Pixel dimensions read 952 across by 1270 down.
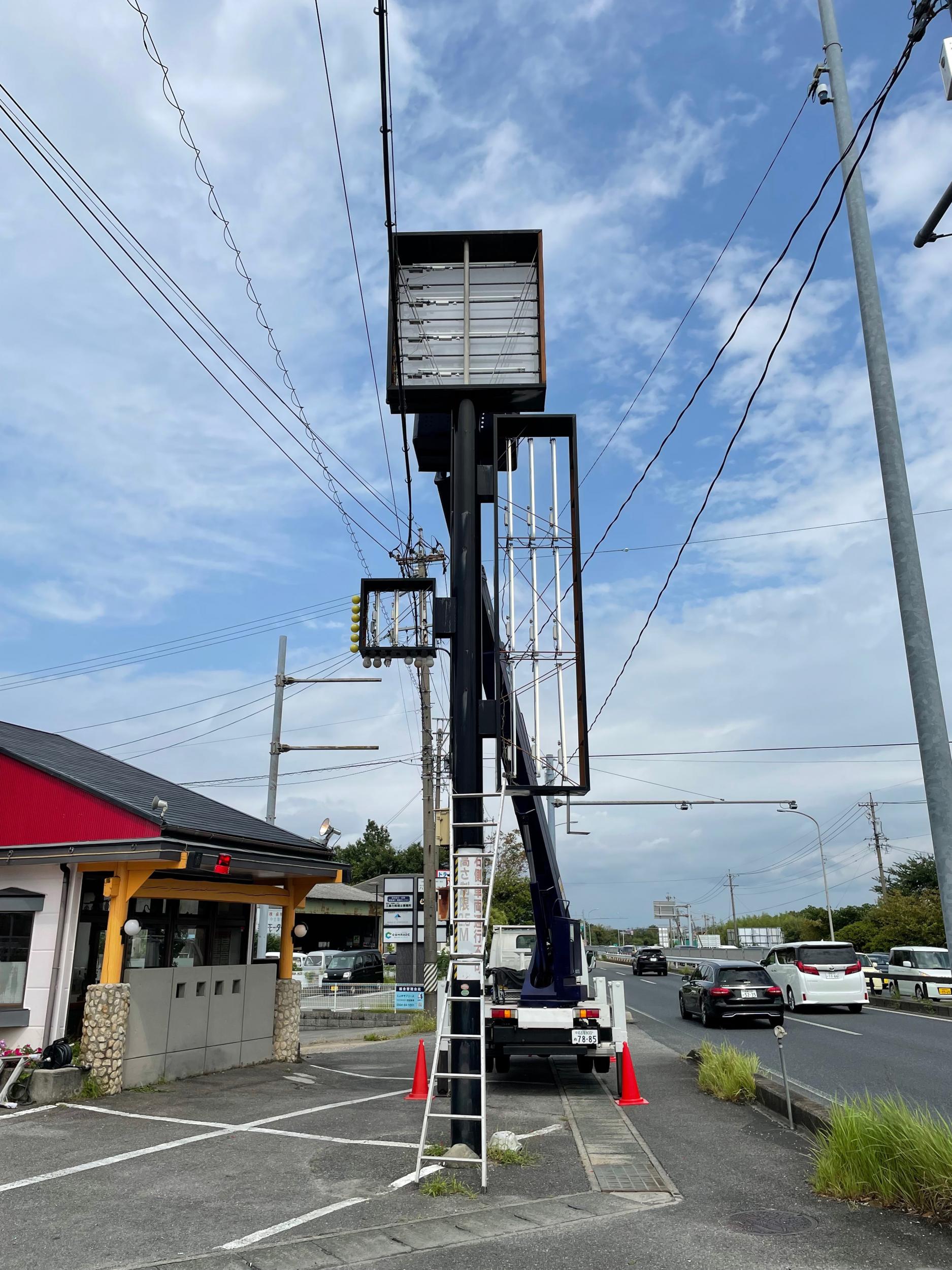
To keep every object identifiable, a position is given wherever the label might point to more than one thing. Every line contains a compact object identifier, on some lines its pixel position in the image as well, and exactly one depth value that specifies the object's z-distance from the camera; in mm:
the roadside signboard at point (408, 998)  25828
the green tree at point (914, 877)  58875
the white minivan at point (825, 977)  24203
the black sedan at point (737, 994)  21219
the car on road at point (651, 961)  50938
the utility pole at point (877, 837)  64625
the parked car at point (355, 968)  36406
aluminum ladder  7445
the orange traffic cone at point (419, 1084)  11812
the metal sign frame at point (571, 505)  9461
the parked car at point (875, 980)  28625
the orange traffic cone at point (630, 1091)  11422
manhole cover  6117
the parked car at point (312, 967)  35938
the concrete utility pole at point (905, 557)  6332
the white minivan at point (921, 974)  26297
